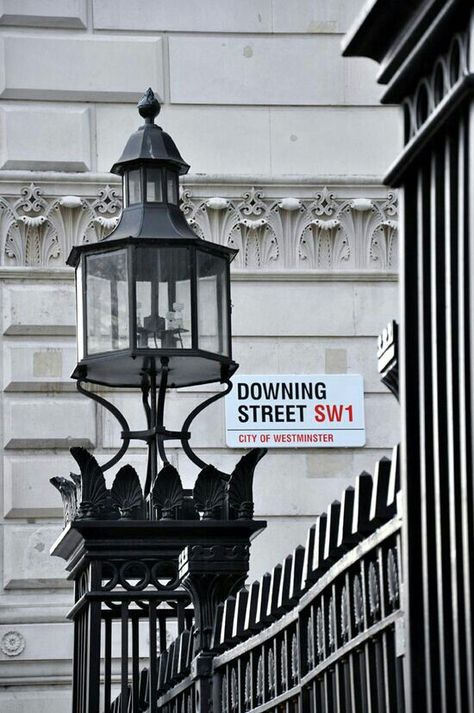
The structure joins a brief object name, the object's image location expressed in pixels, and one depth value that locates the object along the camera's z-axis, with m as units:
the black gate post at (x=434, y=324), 4.16
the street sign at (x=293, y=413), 17.74
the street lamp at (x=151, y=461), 8.70
